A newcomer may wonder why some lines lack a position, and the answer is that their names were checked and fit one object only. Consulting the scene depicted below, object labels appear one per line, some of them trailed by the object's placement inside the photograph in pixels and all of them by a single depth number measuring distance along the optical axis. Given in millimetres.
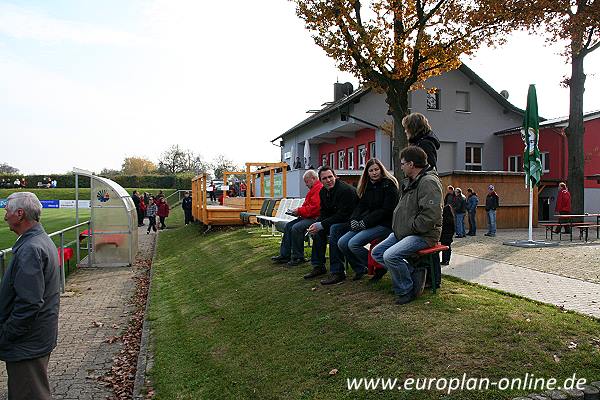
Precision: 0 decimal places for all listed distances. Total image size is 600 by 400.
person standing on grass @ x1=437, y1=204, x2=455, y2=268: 8195
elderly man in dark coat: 4102
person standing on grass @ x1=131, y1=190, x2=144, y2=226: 30328
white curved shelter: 16750
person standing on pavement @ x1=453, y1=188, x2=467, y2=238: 18453
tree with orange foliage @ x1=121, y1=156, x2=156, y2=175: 99625
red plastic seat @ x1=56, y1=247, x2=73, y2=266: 14851
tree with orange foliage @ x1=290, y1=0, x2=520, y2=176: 16391
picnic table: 17375
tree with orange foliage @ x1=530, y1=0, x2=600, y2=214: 20703
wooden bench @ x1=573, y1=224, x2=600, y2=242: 17288
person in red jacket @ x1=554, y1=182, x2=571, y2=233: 19438
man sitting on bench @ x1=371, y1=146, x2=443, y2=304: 6348
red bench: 6379
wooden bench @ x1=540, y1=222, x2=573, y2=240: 17359
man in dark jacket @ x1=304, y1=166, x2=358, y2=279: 8523
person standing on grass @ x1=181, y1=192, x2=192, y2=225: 28266
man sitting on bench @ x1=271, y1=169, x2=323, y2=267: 9664
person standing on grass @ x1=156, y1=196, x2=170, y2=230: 28375
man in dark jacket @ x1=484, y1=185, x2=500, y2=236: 19234
